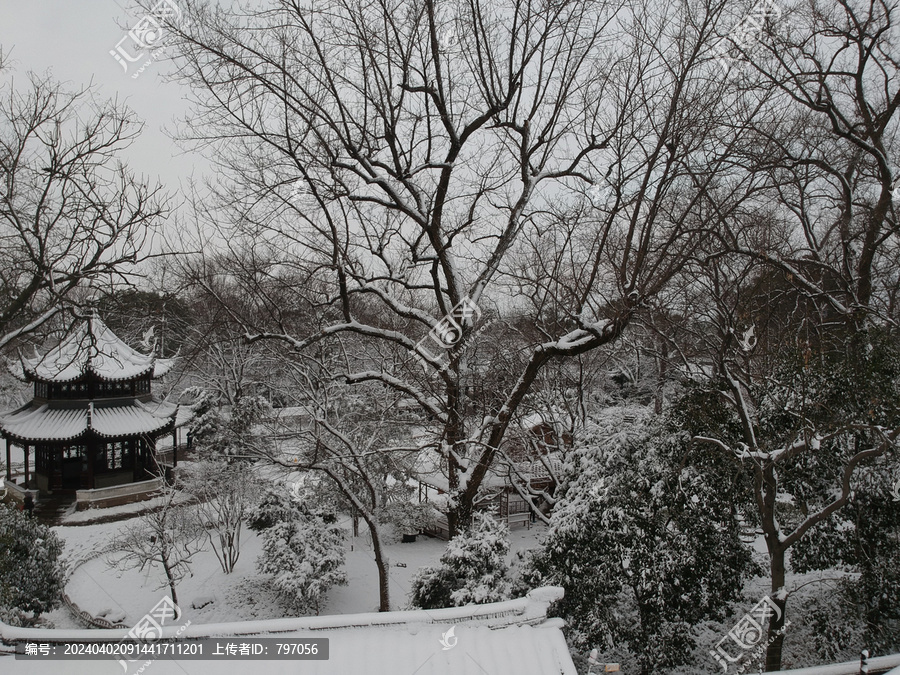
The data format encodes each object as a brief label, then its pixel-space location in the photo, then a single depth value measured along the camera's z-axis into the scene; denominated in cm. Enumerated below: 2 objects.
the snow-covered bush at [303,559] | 1109
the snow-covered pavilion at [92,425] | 1827
